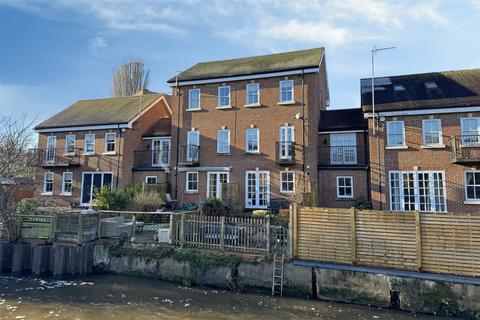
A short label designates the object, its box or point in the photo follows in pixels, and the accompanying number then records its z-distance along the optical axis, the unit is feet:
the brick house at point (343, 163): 64.59
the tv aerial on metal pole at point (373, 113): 62.88
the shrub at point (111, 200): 61.52
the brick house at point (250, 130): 67.67
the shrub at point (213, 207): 56.49
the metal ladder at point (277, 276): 35.76
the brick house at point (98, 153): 80.18
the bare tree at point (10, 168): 48.57
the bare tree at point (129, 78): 162.29
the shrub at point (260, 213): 58.37
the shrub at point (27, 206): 57.67
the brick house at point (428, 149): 57.98
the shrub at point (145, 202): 61.82
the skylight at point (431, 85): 66.74
